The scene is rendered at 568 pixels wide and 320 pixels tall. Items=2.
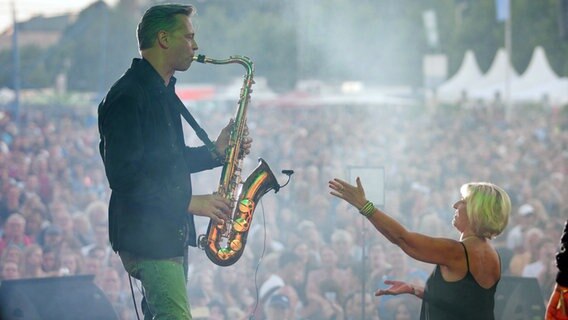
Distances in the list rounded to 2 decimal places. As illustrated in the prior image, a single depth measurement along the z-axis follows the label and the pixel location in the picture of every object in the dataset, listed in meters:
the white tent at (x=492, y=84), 38.28
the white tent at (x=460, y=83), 40.91
